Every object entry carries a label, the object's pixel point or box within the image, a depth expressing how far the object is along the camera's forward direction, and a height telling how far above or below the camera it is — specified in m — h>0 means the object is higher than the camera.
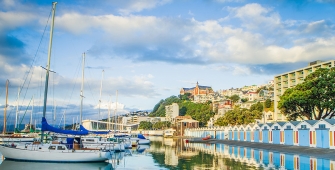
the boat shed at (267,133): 67.74 -3.81
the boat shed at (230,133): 91.41 -5.30
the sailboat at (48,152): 35.62 -4.44
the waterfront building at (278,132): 63.00 -3.51
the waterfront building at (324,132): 48.63 -2.65
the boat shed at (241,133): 82.69 -4.79
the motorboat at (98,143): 51.62 -4.96
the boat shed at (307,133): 53.28 -2.94
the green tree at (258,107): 149.88 +3.11
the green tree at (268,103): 159.12 +5.22
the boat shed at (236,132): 87.18 -4.84
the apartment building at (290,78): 107.43 +12.94
